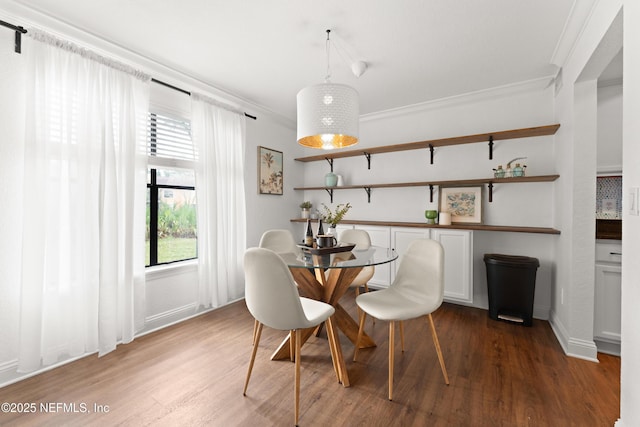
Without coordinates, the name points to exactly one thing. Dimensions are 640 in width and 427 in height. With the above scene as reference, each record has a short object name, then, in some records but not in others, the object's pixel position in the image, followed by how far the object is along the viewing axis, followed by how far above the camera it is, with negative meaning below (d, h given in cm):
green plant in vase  250 -8
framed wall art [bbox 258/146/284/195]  393 +59
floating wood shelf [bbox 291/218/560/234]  286 -17
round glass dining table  191 -55
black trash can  280 -78
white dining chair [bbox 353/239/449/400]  186 -64
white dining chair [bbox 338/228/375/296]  274 -33
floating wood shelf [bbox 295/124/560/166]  293 +86
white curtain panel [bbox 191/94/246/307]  305 +14
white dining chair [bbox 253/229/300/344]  283 -32
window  288 +20
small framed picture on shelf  336 +11
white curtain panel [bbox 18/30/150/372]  194 +6
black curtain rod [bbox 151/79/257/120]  270 +127
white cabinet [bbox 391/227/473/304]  314 -57
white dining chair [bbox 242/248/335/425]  157 -49
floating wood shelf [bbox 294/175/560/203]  288 +36
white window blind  286 +75
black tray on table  229 -32
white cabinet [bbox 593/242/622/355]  221 -69
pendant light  192 +71
